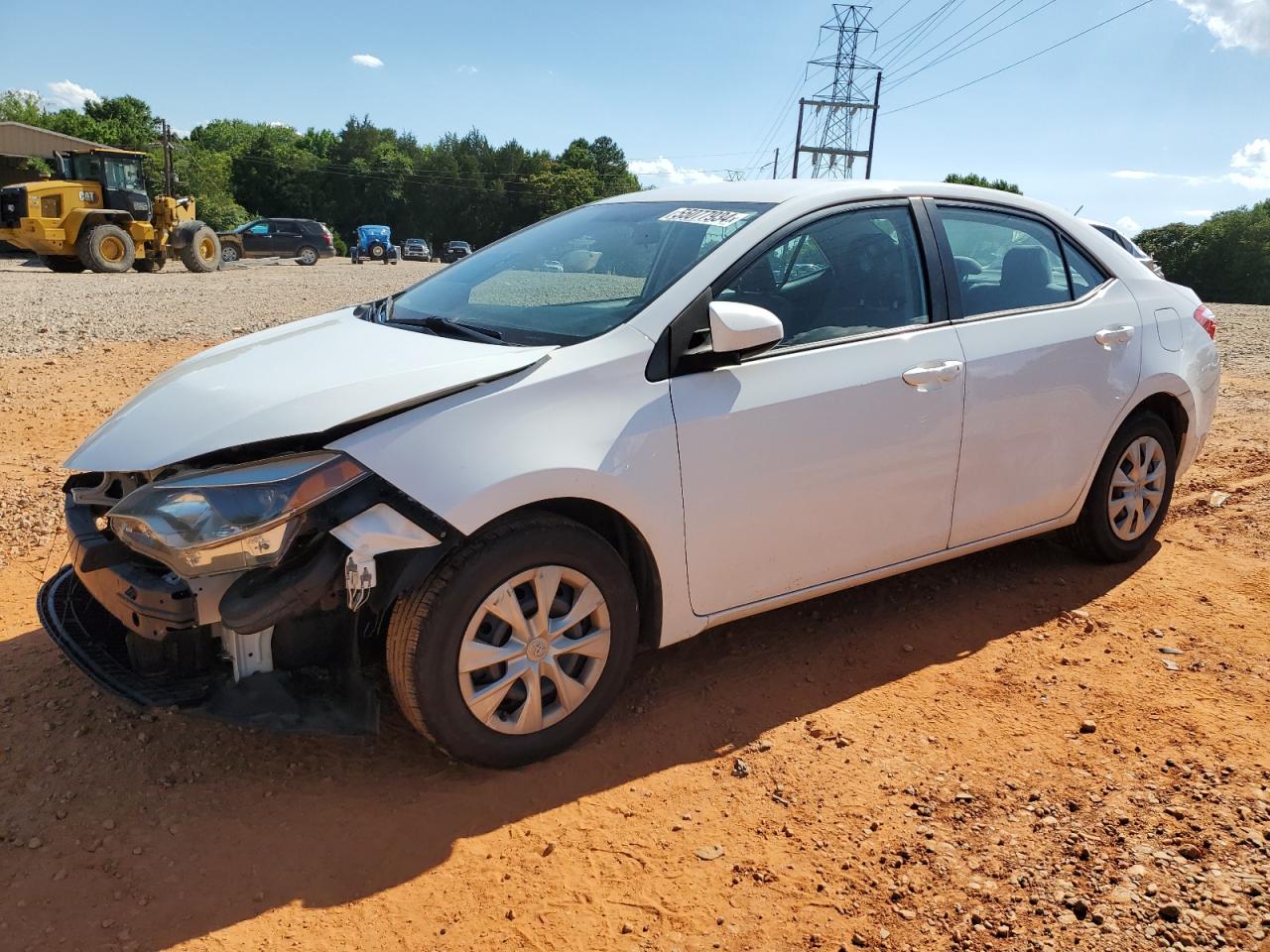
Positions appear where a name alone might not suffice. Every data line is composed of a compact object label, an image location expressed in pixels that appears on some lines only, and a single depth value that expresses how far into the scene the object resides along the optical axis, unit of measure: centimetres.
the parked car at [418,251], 6016
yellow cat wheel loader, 2461
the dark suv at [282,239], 4122
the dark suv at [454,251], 5720
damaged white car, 264
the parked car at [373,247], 4831
